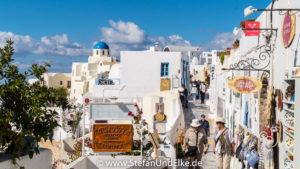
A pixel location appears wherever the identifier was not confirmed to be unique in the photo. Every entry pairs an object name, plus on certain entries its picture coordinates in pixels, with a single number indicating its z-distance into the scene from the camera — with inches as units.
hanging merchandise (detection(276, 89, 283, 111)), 253.4
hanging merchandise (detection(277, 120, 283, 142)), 252.8
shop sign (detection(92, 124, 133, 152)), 319.6
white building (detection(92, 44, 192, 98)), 1004.6
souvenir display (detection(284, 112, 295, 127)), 227.8
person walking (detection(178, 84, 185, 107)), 731.4
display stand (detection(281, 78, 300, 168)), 225.1
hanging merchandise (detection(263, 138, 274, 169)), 267.4
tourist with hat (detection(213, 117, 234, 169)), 303.1
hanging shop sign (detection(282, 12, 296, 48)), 236.8
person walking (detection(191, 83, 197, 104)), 866.1
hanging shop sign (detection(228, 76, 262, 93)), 307.7
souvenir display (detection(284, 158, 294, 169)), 227.9
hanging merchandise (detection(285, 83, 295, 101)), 229.4
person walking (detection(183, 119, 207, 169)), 312.3
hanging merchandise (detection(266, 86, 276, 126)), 278.7
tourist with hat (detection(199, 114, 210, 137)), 393.4
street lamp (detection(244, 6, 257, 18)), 254.6
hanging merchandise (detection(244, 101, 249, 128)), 402.0
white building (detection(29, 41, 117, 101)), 3110.2
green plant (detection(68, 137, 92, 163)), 353.1
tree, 152.0
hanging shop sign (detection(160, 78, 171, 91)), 1009.6
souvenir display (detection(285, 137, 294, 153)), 227.3
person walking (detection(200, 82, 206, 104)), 917.3
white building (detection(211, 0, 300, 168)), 234.8
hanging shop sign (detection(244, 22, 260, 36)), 311.9
